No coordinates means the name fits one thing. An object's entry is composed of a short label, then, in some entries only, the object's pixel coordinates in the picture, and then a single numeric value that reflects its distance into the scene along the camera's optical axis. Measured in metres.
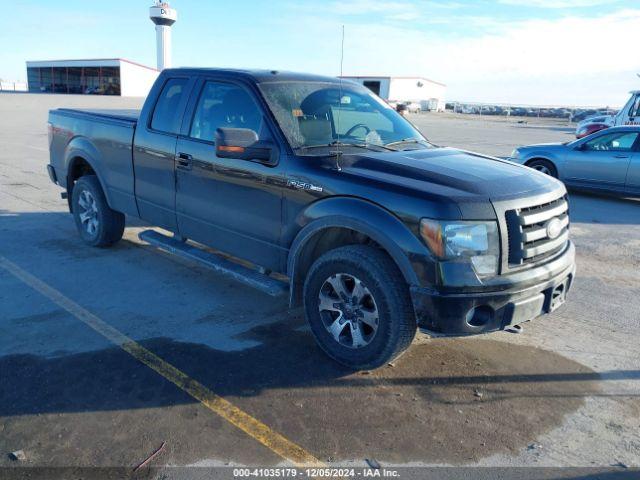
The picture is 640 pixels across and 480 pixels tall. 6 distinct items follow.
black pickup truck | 3.49
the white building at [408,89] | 72.56
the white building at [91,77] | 62.31
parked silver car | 10.75
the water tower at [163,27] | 55.59
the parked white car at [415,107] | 63.81
